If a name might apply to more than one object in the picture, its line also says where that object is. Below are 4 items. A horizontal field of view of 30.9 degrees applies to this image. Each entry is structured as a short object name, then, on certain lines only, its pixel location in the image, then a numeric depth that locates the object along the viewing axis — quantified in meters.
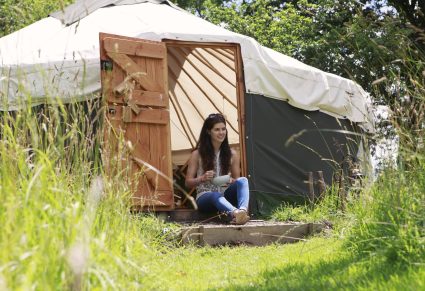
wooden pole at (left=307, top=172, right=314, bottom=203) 6.65
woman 5.82
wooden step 5.11
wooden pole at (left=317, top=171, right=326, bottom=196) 6.53
